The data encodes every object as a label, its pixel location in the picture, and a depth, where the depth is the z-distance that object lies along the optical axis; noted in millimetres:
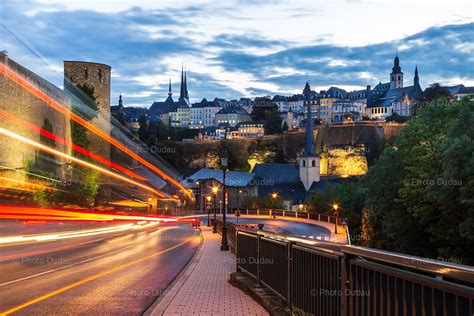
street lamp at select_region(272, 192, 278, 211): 86262
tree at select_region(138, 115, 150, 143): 156750
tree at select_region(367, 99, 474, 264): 32884
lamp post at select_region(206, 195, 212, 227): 95000
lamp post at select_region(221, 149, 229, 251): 24406
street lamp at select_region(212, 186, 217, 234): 40000
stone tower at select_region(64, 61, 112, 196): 66500
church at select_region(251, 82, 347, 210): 116938
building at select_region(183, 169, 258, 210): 100812
